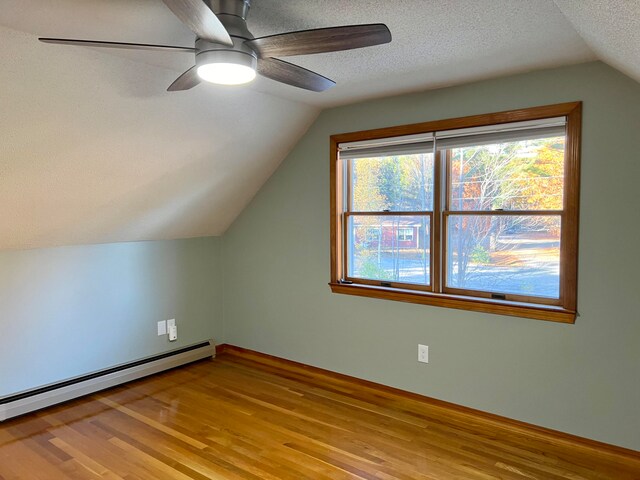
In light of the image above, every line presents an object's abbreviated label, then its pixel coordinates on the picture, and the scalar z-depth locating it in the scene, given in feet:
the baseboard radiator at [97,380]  9.98
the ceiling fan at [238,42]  4.97
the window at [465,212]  8.84
